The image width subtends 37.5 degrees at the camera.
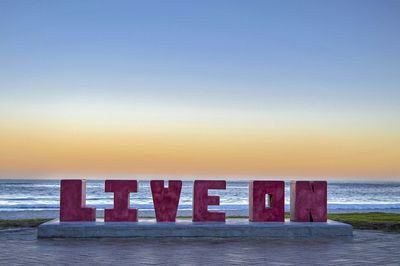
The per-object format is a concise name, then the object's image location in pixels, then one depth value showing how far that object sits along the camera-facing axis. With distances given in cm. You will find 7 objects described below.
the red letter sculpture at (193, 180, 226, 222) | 1664
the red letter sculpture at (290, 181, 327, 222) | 1706
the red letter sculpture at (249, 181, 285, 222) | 1681
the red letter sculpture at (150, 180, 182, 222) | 1656
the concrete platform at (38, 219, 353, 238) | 1540
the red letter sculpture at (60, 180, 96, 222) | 1639
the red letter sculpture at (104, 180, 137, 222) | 1650
